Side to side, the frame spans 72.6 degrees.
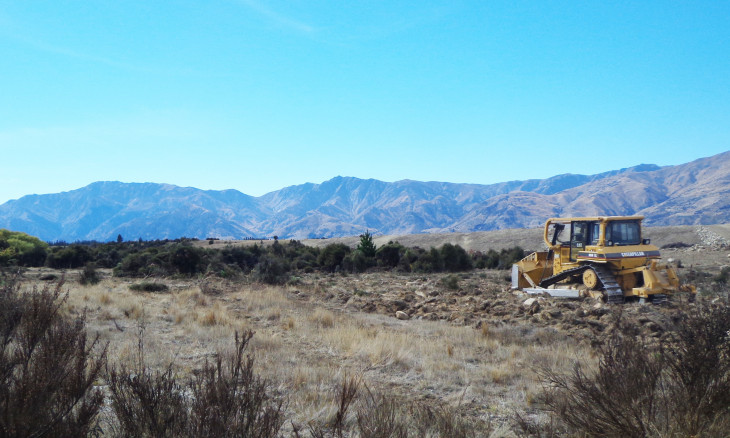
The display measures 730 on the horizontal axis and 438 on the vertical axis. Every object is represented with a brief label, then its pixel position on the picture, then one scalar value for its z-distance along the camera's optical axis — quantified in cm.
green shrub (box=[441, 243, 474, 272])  3398
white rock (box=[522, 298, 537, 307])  1472
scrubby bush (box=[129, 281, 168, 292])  1866
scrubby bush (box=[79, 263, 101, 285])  2059
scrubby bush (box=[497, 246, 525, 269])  3550
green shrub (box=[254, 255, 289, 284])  2297
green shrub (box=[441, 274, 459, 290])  2088
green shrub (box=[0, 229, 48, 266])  2839
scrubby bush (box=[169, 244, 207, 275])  2681
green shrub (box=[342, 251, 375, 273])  3297
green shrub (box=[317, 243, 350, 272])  3416
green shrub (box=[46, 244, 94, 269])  3086
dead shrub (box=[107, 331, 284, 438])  351
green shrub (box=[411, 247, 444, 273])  3278
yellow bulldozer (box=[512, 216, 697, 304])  1446
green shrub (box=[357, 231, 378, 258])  3785
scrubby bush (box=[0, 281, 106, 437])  302
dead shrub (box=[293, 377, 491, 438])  389
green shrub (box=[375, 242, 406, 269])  3647
